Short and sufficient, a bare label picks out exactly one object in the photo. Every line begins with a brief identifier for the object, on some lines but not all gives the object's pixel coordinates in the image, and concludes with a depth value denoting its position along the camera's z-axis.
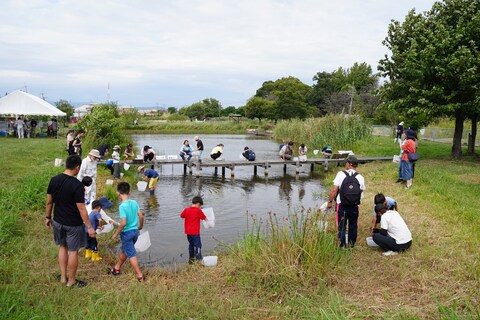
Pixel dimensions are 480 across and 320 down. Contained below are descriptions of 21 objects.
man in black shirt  5.20
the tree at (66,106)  49.72
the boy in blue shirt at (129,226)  5.71
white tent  21.80
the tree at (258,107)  53.72
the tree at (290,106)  48.88
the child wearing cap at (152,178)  12.36
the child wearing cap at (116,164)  13.55
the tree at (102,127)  17.70
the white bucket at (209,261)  6.47
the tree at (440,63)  14.29
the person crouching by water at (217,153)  17.02
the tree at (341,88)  47.84
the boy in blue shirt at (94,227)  6.57
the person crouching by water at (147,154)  15.74
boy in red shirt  6.67
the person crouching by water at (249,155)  17.05
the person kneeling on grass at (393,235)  6.67
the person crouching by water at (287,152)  17.45
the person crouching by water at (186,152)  16.44
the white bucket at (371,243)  7.12
